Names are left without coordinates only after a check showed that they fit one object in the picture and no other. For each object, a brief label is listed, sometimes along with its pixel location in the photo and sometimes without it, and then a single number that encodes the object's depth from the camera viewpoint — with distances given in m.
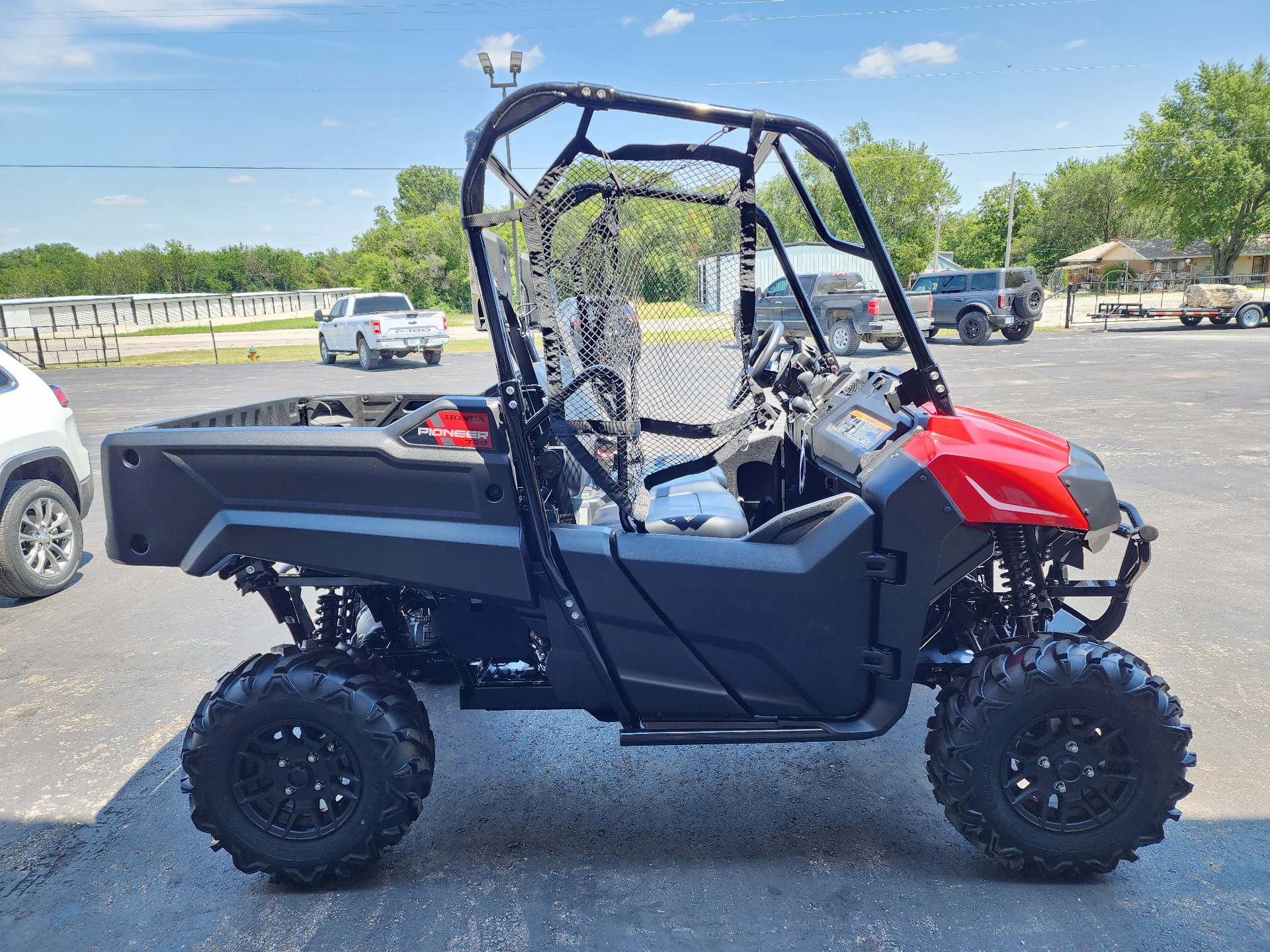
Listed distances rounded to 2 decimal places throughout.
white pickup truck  20.39
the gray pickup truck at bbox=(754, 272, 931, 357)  18.97
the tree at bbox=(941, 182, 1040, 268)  75.31
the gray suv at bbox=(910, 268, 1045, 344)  22.62
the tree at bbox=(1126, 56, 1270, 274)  41.84
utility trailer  25.47
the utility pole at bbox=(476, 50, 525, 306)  16.92
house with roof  66.25
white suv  5.20
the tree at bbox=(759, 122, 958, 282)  53.69
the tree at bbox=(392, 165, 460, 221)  106.31
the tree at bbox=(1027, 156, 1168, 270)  76.38
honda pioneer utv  2.44
